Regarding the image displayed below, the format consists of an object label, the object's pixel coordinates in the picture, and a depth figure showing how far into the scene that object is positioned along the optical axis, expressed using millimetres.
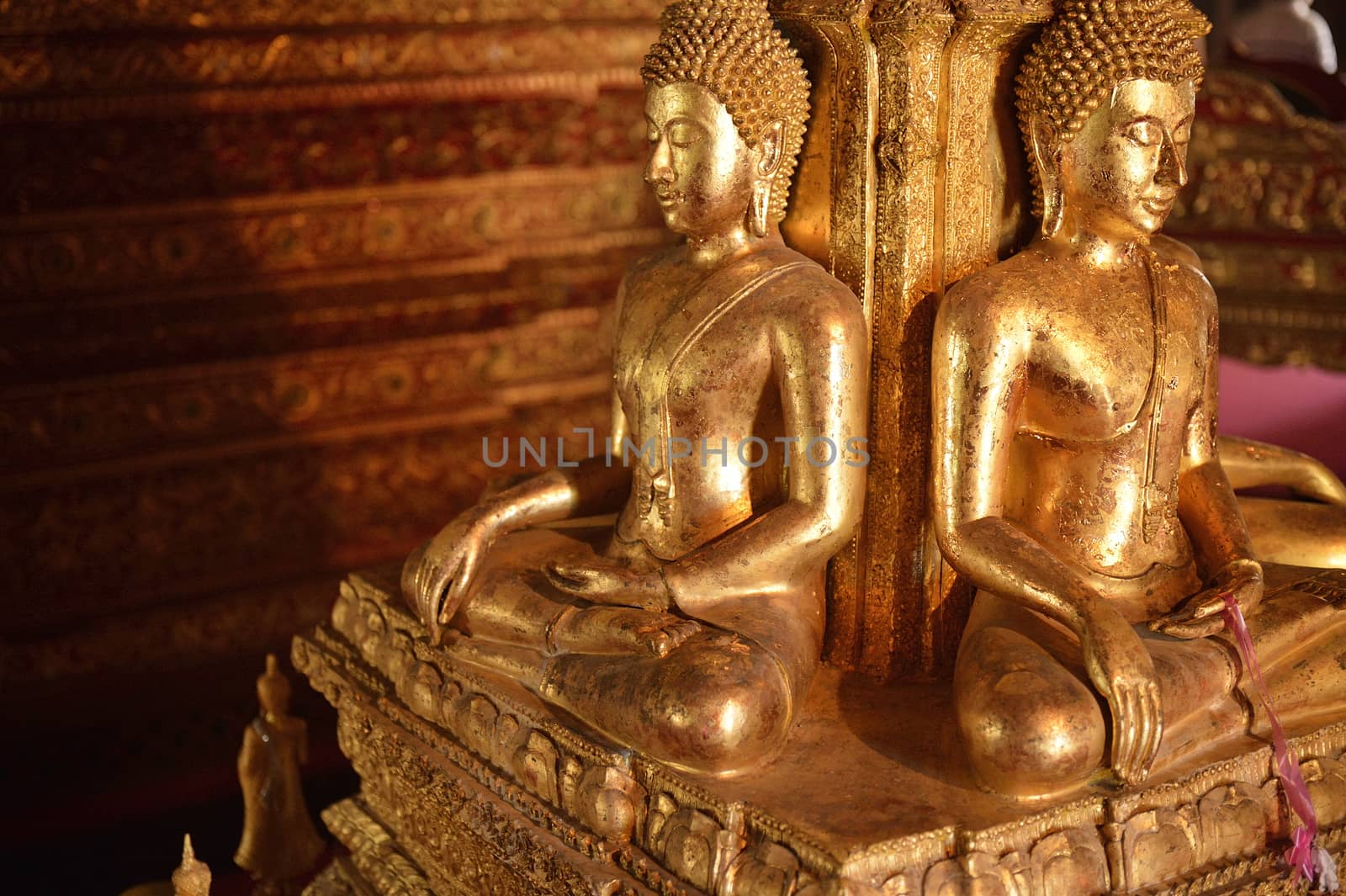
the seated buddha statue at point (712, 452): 2724
